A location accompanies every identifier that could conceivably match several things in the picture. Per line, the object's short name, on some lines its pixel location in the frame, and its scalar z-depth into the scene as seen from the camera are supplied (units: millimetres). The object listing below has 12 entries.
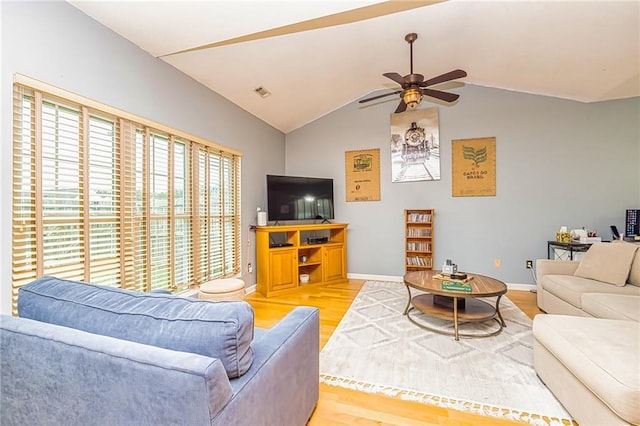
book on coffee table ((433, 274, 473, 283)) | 2773
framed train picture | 4402
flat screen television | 4215
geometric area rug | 1694
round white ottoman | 2570
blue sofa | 780
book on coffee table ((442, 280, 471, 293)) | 2521
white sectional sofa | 1246
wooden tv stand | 3932
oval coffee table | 2488
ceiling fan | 2602
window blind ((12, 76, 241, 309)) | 1719
